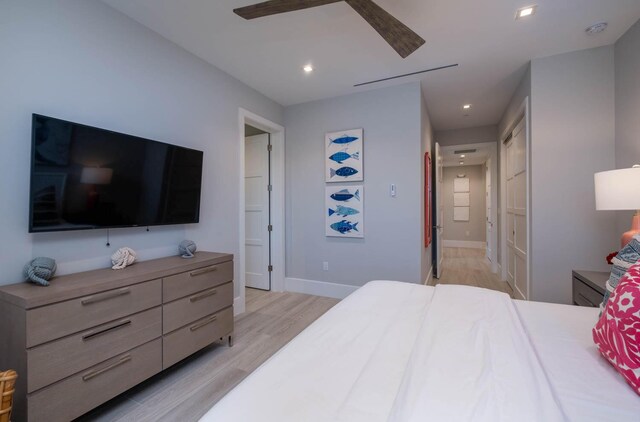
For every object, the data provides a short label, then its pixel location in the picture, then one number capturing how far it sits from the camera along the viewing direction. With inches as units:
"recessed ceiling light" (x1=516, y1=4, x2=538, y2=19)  78.0
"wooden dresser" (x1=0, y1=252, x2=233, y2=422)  50.8
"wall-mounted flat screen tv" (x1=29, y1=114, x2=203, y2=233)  61.1
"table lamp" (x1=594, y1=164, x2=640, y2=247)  66.8
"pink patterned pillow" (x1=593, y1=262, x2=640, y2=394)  31.0
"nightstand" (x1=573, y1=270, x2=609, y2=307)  73.4
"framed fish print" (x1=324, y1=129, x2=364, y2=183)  137.9
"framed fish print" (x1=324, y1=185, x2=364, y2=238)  138.6
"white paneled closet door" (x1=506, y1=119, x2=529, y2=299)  121.9
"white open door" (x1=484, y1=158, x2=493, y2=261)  207.0
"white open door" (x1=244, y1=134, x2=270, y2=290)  156.0
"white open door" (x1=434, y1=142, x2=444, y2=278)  172.6
